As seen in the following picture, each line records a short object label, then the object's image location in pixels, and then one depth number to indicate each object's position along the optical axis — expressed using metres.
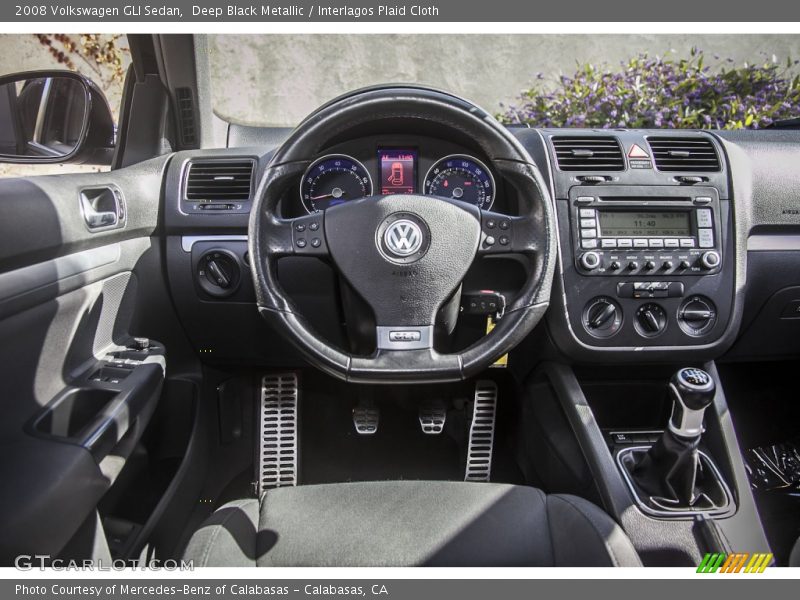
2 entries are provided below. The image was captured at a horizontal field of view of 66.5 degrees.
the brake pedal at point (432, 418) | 2.28
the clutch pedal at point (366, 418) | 2.29
